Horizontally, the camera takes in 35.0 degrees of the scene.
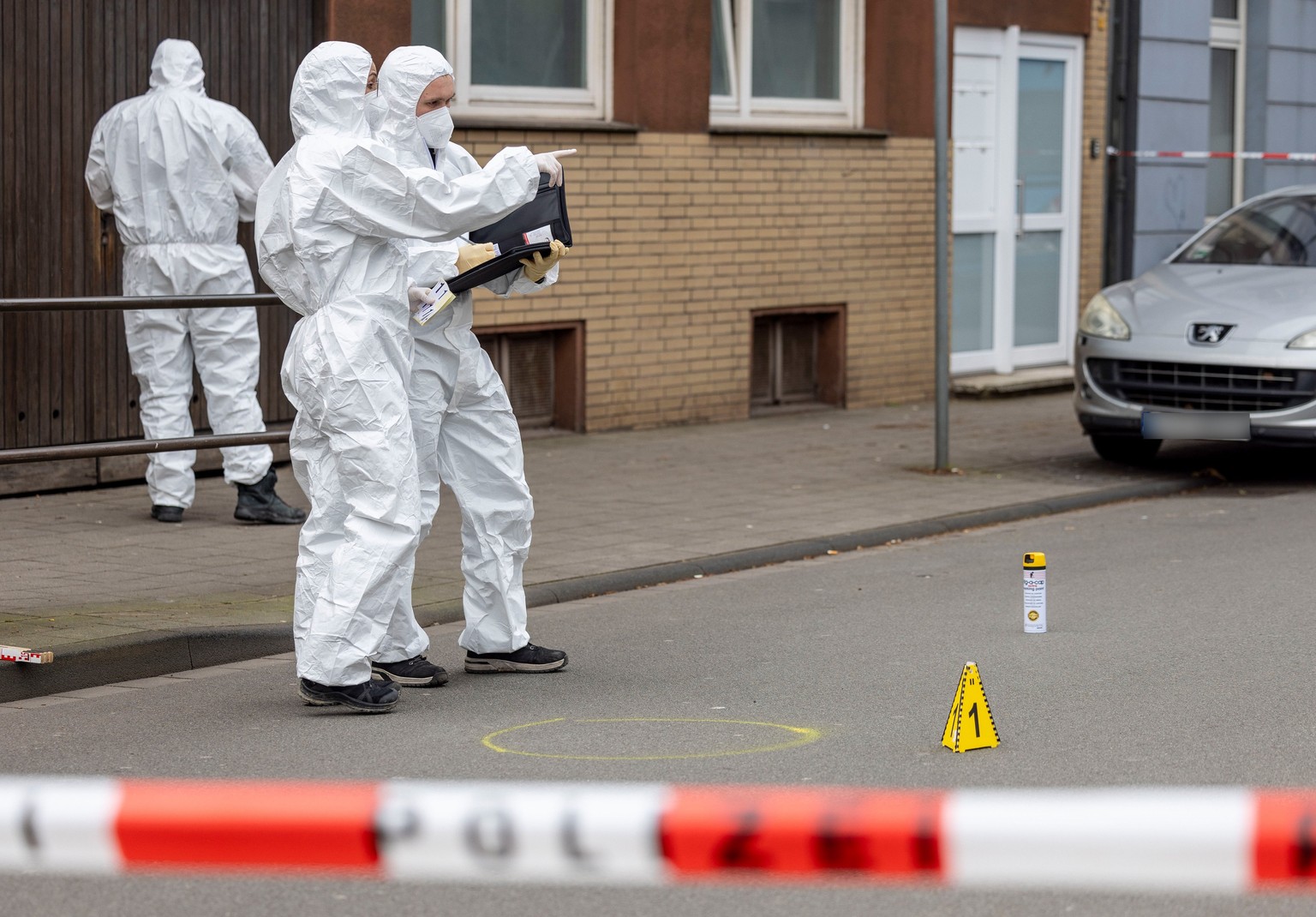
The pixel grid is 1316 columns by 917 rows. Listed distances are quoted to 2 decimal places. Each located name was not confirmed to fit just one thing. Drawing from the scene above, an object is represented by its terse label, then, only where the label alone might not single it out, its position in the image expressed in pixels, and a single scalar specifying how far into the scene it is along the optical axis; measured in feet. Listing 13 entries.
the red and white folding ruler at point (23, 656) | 20.52
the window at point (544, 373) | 43.29
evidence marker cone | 18.26
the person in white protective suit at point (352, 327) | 19.69
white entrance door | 53.42
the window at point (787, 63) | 47.39
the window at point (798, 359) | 48.93
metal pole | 36.88
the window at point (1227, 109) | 63.46
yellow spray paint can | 23.54
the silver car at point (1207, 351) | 36.76
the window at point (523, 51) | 41.04
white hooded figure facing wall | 31.53
